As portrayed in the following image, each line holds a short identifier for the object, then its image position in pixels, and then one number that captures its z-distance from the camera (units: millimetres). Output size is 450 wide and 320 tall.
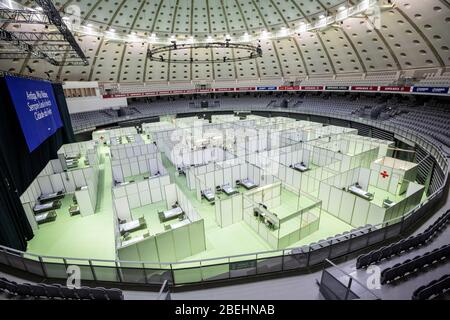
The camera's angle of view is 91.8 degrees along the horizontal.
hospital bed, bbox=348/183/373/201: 13717
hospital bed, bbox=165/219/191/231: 11135
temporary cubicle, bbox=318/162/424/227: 10984
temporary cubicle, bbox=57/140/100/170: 21656
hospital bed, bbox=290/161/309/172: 18500
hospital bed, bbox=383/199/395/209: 12747
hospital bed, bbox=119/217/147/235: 11328
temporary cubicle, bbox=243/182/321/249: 10500
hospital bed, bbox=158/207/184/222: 12331
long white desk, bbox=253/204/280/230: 10945
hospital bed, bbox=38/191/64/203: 14531
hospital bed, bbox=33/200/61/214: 13365
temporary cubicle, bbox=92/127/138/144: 26766
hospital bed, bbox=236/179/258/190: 15555
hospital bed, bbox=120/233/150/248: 10377
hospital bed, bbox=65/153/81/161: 21719
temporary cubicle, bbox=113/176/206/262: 8820
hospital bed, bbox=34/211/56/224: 12366
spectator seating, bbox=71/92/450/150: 20766
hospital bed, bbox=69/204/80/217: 13258
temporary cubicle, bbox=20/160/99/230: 12992
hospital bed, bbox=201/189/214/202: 14152
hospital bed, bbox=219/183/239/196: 14703
